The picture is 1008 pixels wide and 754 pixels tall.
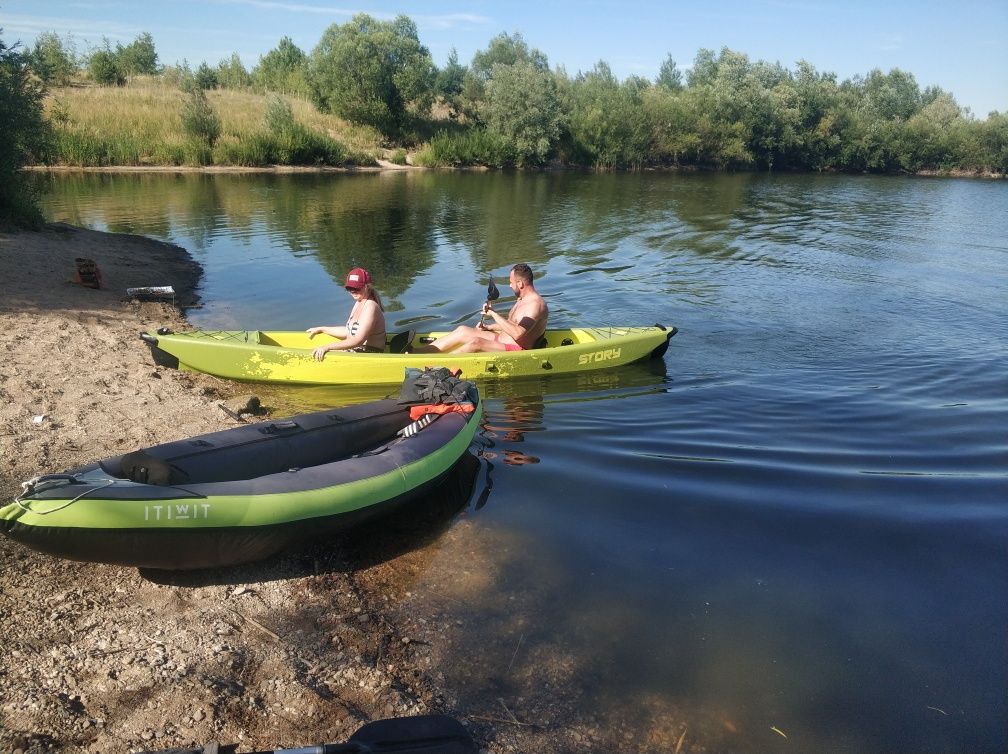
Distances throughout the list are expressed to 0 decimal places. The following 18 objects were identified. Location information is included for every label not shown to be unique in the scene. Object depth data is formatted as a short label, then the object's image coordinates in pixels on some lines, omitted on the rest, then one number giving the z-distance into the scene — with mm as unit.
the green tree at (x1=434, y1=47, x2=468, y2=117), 48781
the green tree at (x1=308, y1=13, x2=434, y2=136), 42219
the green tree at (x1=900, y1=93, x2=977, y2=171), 48625
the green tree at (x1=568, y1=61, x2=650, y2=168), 44250
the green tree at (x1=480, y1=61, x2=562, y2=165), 41875
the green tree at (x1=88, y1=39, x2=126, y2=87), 42250
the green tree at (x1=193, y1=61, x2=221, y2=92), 48906
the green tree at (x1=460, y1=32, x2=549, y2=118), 55844
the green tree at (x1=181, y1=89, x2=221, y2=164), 32625
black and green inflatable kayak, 3787
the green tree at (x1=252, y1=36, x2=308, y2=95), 46656
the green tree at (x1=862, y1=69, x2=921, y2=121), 57219
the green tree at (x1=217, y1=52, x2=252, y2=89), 50625
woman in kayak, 7883
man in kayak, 8492
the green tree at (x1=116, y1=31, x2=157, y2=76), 51131
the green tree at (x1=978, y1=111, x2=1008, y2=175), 47156
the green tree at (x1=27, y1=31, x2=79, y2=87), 39009
